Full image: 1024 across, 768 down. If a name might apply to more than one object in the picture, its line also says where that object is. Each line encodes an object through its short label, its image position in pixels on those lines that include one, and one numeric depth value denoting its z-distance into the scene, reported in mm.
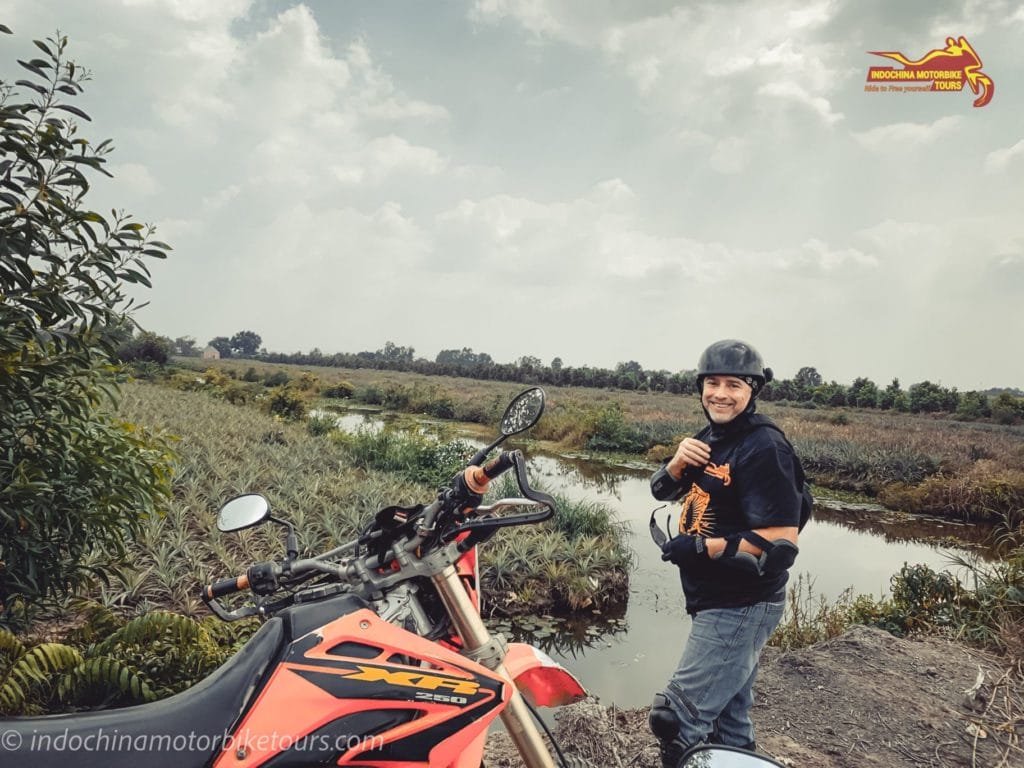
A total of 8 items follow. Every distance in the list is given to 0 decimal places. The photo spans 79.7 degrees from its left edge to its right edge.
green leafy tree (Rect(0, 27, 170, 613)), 2480
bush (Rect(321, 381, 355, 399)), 31073
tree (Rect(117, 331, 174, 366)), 27675
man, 2203
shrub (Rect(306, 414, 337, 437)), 14594
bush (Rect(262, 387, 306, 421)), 16625
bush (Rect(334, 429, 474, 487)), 10562
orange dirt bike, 1114
